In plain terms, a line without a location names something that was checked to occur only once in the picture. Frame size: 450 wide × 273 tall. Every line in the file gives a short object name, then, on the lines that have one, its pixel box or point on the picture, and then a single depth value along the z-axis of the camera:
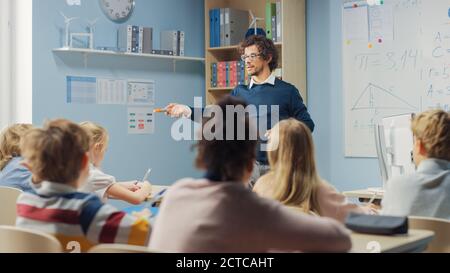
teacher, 4.83
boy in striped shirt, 2.24
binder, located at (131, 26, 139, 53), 6.21
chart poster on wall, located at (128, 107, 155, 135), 6.34
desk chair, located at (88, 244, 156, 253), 1.85
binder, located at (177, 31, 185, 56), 6.59
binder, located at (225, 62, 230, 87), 6.67
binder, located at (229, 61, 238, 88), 6.60
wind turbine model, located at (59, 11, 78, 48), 5.79
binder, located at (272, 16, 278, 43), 6.29
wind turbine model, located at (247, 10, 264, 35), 6.57
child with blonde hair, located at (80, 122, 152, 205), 3.70
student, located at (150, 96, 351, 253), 1.89
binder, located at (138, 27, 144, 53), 6.25
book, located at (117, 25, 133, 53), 6.18
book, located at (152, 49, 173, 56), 6.41
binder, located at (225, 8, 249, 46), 6.63
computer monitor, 4.30
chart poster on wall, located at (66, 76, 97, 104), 5.88
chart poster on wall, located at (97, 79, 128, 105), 6.11
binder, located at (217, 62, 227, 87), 6.70
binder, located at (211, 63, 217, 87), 6.80
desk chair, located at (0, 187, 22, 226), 3.63
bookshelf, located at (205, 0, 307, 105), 6.23
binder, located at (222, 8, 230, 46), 6.63
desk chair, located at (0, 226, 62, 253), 2.12
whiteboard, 5.59
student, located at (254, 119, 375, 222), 2.73
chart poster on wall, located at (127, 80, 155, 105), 6.33
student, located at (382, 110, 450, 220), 2.85
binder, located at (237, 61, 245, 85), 6.55
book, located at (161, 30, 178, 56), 6.54
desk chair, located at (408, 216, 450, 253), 2.56
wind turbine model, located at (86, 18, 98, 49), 5.93
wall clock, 6.12
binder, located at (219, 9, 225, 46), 6.68
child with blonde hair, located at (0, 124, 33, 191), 3.95
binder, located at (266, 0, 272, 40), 6.31
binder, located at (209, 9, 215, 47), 6.77
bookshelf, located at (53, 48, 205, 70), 5.78
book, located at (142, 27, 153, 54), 6.29
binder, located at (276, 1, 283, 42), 6.25
